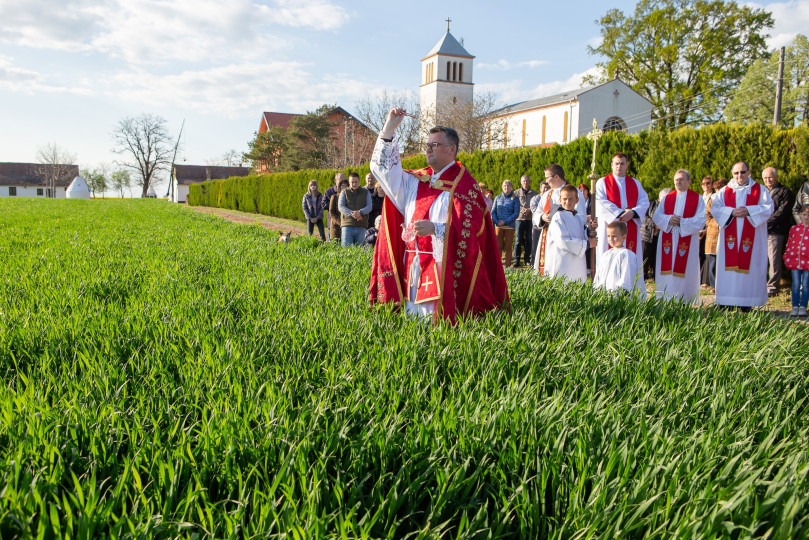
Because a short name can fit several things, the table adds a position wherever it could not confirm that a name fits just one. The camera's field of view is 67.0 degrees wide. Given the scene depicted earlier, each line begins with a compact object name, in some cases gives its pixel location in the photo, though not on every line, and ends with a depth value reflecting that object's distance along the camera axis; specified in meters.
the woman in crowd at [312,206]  13.88
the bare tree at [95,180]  108.62
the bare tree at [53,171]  105.06
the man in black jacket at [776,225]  8.37
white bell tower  72.18
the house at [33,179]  106.12
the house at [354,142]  47.50
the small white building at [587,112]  52.47
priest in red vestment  4.43
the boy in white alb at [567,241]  6.85
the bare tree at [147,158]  88.31
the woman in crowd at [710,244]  8.97
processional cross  7.21
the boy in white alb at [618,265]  6.09
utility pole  24.06
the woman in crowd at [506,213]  12.53
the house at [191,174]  86.40
